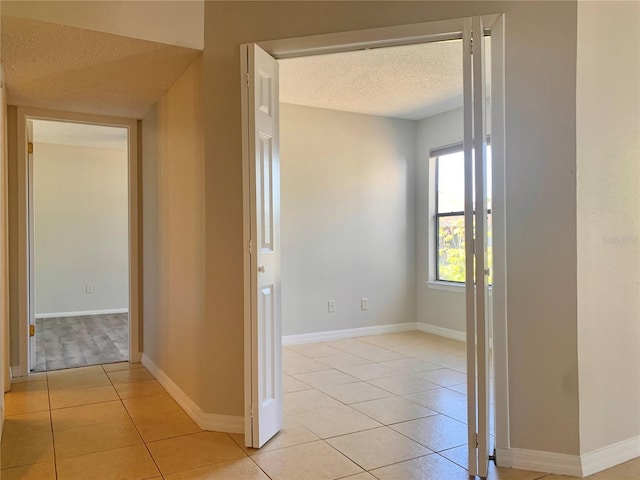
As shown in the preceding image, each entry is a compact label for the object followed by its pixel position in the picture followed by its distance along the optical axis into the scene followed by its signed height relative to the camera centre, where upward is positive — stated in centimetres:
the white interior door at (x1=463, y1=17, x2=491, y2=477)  212 -10
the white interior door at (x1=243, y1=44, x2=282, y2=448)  242 -3
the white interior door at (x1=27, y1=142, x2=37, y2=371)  393 -21
